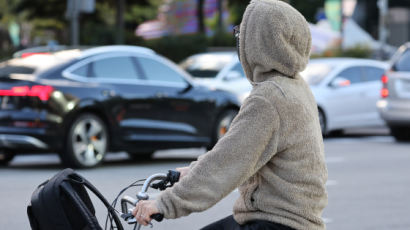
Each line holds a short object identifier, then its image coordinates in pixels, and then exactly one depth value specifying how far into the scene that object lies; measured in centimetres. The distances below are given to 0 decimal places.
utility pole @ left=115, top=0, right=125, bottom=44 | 2778
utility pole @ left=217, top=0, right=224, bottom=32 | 3540
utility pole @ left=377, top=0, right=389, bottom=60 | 3055
